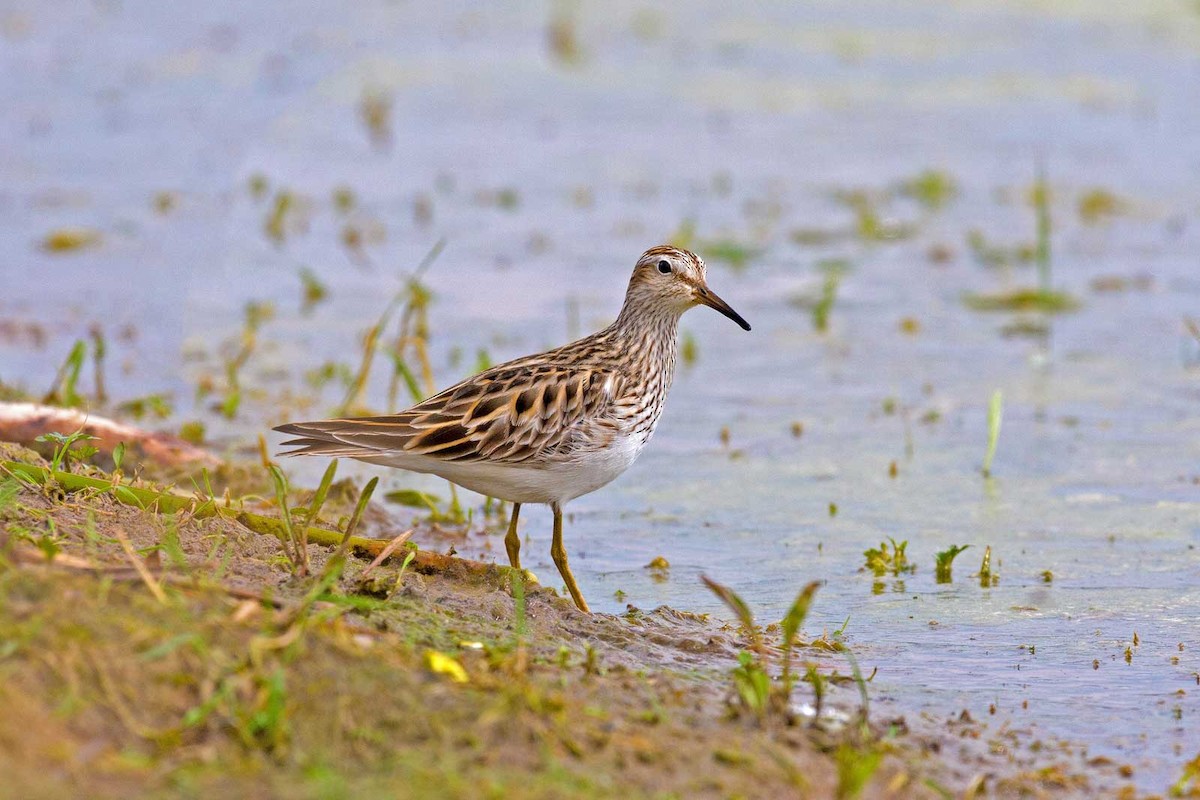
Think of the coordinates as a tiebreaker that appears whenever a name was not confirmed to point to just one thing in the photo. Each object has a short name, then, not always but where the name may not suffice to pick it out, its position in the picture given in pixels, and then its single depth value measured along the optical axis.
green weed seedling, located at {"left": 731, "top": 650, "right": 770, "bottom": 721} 9.92
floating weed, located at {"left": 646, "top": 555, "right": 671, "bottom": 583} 14.64
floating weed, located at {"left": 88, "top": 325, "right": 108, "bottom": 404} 18.22
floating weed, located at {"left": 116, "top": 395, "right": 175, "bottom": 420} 18.16
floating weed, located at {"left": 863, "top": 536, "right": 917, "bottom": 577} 14.69
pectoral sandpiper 13.09
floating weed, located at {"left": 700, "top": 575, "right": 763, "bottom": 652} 9.77
